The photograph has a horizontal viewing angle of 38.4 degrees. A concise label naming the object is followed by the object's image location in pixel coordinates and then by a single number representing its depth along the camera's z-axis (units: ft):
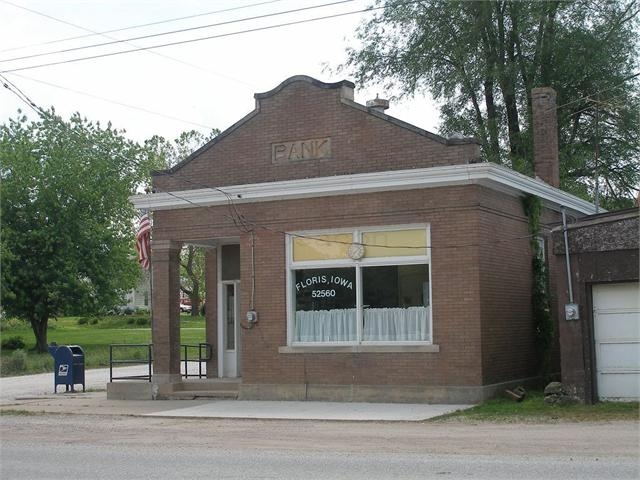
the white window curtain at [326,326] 62.23
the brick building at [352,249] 58.75
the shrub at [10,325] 215.33
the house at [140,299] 363.07
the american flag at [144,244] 69.05
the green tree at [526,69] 101.04
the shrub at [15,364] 112.68
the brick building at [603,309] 53.16
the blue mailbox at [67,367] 80.12
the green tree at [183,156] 192.68
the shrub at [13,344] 160.45
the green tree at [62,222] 144.56
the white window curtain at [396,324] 59.98
